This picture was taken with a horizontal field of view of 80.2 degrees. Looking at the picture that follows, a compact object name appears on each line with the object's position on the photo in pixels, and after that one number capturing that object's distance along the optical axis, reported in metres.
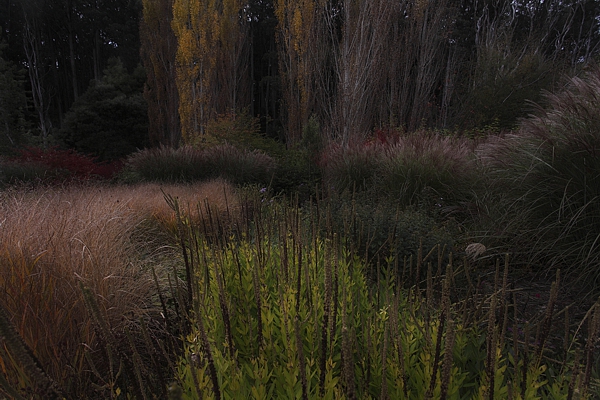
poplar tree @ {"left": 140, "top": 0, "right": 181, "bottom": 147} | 16.98
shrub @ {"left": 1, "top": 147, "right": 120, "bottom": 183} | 8.19
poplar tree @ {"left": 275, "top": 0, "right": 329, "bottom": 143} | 13.35
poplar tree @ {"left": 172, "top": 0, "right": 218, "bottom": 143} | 14.31
